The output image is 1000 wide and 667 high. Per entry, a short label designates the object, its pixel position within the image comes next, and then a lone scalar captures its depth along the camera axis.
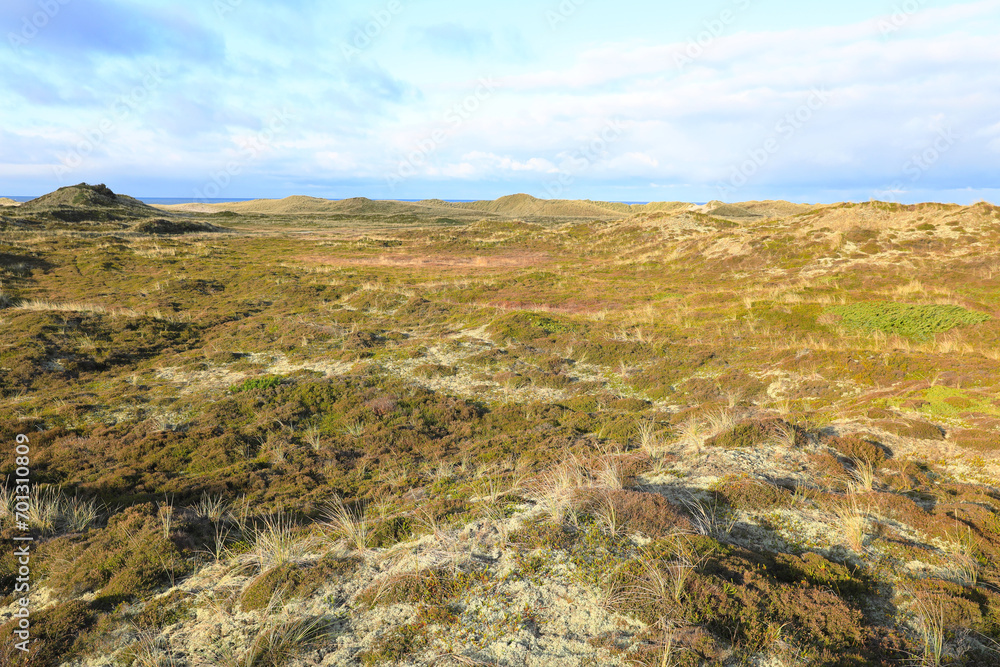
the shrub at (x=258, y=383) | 12.82
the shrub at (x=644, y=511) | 5.01
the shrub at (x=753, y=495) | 5.63
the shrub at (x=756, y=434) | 7.54
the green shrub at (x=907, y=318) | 12.44
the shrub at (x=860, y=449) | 6.80
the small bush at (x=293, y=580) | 4.53
